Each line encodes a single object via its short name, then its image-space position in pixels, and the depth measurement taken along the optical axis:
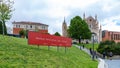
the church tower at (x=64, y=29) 48.14
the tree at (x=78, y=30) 39.00
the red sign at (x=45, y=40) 9.38
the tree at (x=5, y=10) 16.57
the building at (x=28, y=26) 45.06
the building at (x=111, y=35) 50.11
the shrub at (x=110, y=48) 33.59
